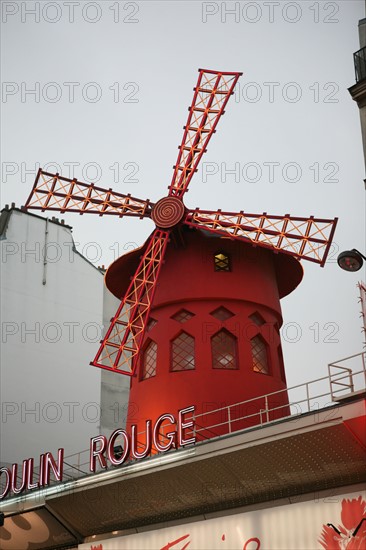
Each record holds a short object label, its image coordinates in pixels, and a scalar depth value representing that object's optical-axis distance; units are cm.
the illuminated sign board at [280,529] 977
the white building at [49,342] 1973
